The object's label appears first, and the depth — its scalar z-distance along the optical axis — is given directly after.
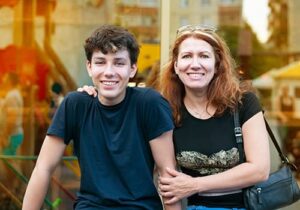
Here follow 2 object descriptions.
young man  2.48
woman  2.67
